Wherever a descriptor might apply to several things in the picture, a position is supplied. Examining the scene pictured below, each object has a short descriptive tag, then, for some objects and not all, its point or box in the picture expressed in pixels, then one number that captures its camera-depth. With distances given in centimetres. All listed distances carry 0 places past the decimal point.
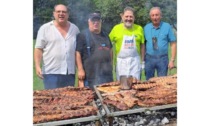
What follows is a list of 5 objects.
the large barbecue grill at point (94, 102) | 264
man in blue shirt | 292
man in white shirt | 268
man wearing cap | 278
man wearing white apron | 285
